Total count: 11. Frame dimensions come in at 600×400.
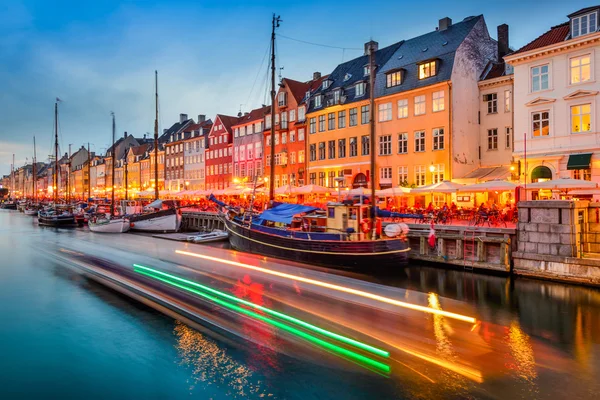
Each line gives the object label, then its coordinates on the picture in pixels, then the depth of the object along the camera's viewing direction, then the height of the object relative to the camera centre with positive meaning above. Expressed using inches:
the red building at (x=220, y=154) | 2704.2 +294.9
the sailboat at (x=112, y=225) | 1817.2 -103.4
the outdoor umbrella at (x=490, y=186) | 923.4 +25.5
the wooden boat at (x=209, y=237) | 1427.2 -124.7
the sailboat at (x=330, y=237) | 822.5 -78.7
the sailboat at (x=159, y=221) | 1790.8 -85.3
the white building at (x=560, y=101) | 1015.0 +238.2
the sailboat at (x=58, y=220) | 2240.4 -98.8
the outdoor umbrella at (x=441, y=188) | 998.2 +25.1
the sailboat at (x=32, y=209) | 3472.0 -66.5
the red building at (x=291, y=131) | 2023.9 +327.3
